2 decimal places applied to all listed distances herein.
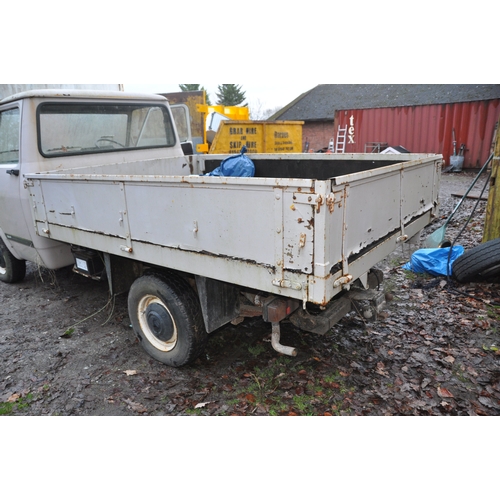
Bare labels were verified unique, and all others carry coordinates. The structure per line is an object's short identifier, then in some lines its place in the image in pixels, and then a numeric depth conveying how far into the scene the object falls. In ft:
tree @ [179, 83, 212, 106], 140.93
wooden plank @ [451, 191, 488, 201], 32.24
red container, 56.70
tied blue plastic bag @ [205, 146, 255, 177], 15.52
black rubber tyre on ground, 15.79
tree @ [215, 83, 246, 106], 150.82
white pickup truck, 8.45
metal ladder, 68.59
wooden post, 18.12
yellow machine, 35.40
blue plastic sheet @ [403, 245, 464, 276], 17.56
